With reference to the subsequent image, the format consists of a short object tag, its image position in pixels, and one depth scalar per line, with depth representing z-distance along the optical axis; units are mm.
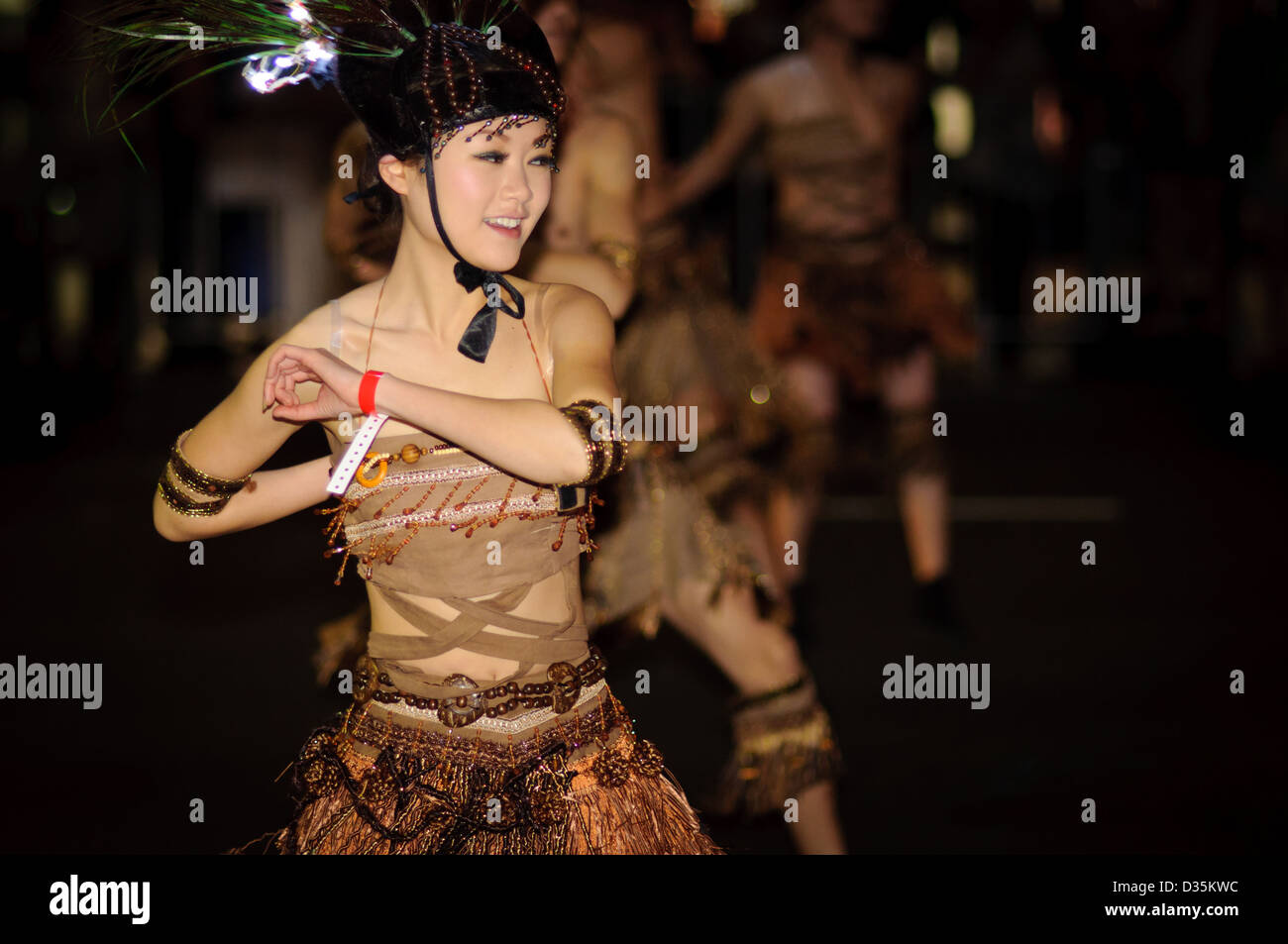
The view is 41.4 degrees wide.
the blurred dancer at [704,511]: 3871
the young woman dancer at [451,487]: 2434
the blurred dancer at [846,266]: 6242
